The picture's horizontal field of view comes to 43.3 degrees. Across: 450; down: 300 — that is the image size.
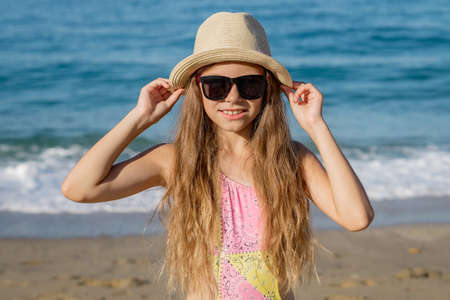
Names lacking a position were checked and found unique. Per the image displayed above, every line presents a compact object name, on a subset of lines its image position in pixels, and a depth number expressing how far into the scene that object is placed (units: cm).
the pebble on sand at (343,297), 466
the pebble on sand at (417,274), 500
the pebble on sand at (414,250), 557
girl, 246
